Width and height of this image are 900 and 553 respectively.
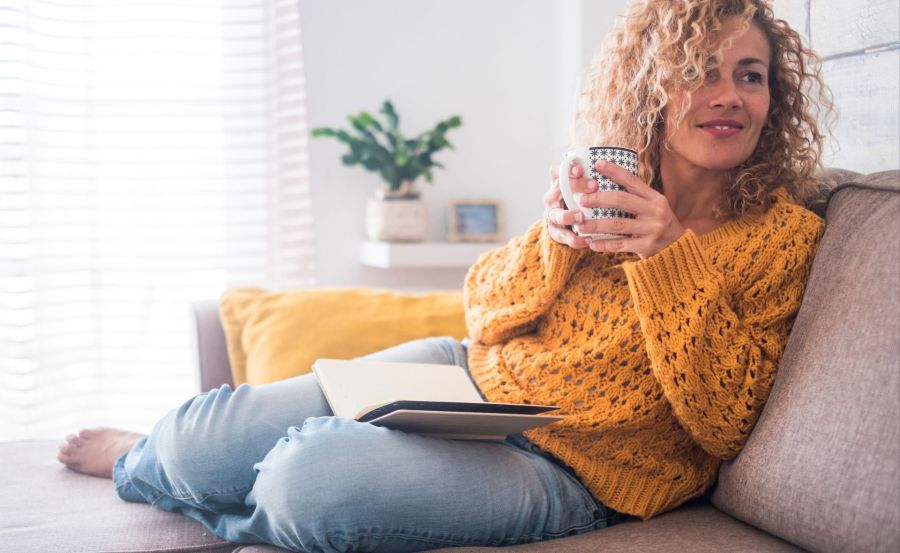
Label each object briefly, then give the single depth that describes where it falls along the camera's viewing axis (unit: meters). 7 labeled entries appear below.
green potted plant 2.75
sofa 0.96
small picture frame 2.99
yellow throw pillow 1.73
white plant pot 2.77
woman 1.10
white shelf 2.75
